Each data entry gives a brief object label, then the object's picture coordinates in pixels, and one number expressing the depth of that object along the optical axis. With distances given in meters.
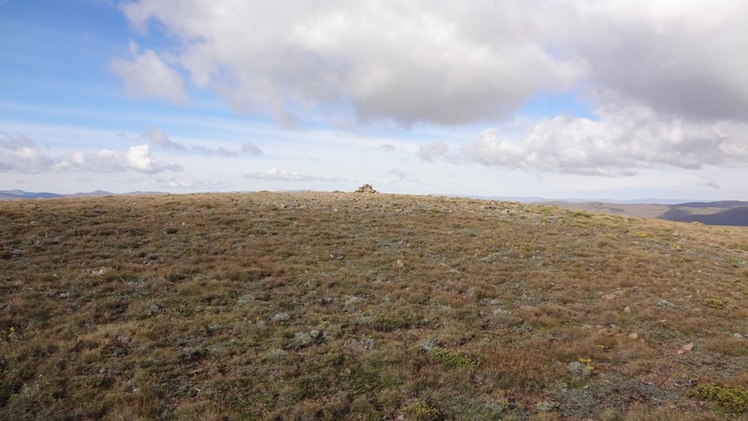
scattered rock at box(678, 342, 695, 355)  13.62
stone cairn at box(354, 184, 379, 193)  64.69
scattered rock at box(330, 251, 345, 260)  23.76
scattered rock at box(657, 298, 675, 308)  18.02
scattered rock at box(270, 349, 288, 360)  12.33
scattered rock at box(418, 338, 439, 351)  13.37
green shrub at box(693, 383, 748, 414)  10.13
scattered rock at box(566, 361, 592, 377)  12.10
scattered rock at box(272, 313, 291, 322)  15.13
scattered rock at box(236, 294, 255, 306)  16.52
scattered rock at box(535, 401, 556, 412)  10.30
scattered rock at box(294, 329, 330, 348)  13.40
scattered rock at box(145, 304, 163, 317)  15.06
